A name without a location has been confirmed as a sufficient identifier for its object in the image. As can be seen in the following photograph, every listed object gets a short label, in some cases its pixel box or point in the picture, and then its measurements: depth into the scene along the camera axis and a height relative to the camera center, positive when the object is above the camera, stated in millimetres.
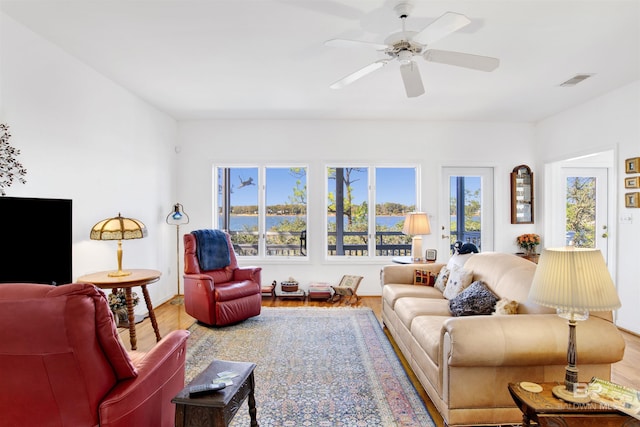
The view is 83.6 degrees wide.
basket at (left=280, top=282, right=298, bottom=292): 5301 -1048
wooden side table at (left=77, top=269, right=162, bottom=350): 2965 -552
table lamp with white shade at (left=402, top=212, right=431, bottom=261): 4484 -146
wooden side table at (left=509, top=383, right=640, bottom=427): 1469 -823
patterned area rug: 2252 -1240
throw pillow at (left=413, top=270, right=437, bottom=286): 3964 -694
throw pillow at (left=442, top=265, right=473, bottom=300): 3170 -600
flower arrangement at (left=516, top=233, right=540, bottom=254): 5363 -394
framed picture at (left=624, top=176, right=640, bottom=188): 3806 +368
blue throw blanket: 4246 -417
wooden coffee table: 1519 -825
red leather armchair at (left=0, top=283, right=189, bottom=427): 1236 -545
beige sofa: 1915 -765
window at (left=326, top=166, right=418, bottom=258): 5613 +88
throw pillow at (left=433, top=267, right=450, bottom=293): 3688 -668
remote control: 1561 -768
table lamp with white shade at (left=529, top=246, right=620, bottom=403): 1551 -326
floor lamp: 4934 -68
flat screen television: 2299 -172
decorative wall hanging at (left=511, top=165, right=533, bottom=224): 5477 +304
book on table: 1435 -767
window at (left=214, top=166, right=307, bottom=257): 5633 +87
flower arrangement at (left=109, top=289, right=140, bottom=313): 3336 -814
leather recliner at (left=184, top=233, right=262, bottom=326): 3834 -842
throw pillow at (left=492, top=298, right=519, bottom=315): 2339 -606
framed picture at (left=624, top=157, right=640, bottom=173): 3779 +549
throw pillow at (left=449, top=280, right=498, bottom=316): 2633 -651
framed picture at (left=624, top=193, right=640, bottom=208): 3805 +171
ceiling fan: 2137 +1088
